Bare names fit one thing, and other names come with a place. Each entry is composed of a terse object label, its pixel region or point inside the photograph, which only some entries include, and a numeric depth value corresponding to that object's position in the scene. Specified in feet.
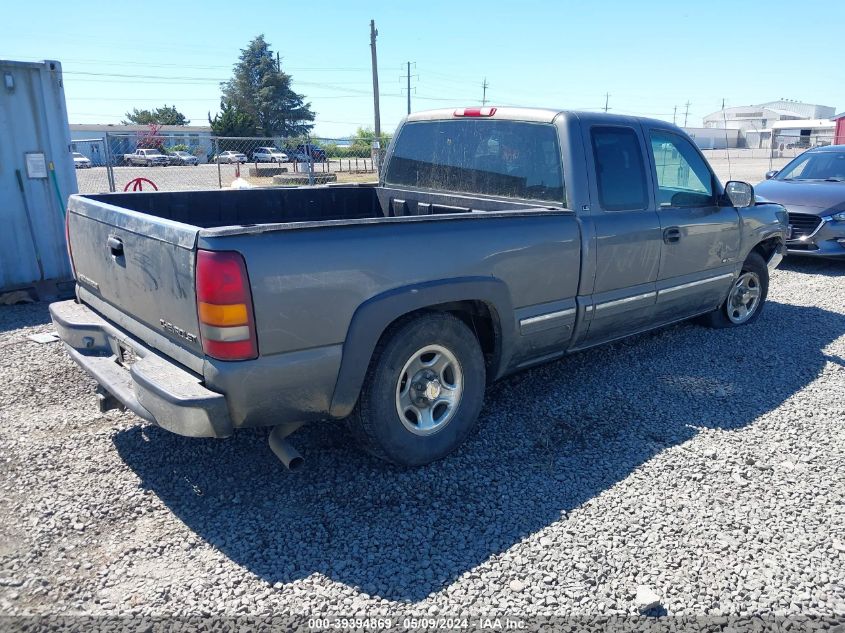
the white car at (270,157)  110.93
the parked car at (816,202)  28.86
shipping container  22.68
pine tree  223.71
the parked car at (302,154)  91.81
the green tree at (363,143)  86.25
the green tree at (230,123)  197.57
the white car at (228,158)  111.14
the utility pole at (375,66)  109.29
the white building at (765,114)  248.73
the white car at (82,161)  105.29
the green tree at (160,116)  279.49
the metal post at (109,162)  33.43
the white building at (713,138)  212.84
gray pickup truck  9.17
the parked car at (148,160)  120.67
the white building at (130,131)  150.52
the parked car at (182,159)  126.52
